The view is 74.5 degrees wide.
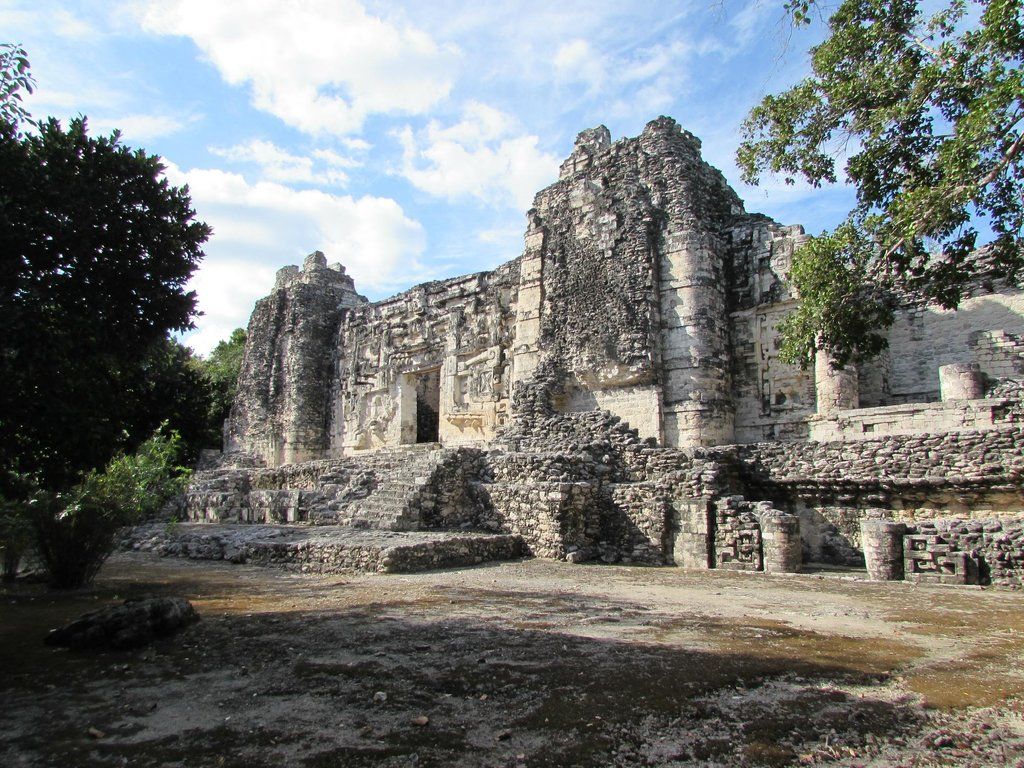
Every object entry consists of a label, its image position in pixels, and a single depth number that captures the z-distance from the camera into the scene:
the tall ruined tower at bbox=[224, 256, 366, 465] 25.78
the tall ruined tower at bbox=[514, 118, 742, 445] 15.60
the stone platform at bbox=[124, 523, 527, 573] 10.05
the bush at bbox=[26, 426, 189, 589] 7.87
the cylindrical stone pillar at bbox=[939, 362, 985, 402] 11.63
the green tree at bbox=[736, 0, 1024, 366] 5.92
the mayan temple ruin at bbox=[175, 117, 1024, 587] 10.22
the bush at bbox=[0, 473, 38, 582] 7.56
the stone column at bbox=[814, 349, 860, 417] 13.46
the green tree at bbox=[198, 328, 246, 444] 29.88
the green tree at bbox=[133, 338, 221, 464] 5.72
